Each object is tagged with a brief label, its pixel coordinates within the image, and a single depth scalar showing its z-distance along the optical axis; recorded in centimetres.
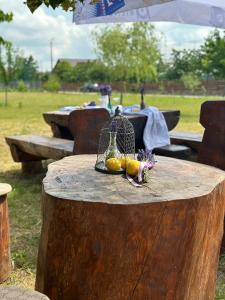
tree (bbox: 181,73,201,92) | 4093
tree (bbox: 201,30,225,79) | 1978
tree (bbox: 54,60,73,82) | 6145
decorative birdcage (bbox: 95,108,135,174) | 259
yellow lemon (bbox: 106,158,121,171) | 256
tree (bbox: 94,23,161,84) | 1831
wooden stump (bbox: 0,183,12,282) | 290
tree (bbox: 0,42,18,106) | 2224
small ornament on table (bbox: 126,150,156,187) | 236
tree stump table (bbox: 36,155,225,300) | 198
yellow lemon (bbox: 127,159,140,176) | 244
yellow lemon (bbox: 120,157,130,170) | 258
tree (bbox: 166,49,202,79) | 5026
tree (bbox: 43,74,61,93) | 4825
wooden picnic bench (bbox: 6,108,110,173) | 453
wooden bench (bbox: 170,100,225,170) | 333
